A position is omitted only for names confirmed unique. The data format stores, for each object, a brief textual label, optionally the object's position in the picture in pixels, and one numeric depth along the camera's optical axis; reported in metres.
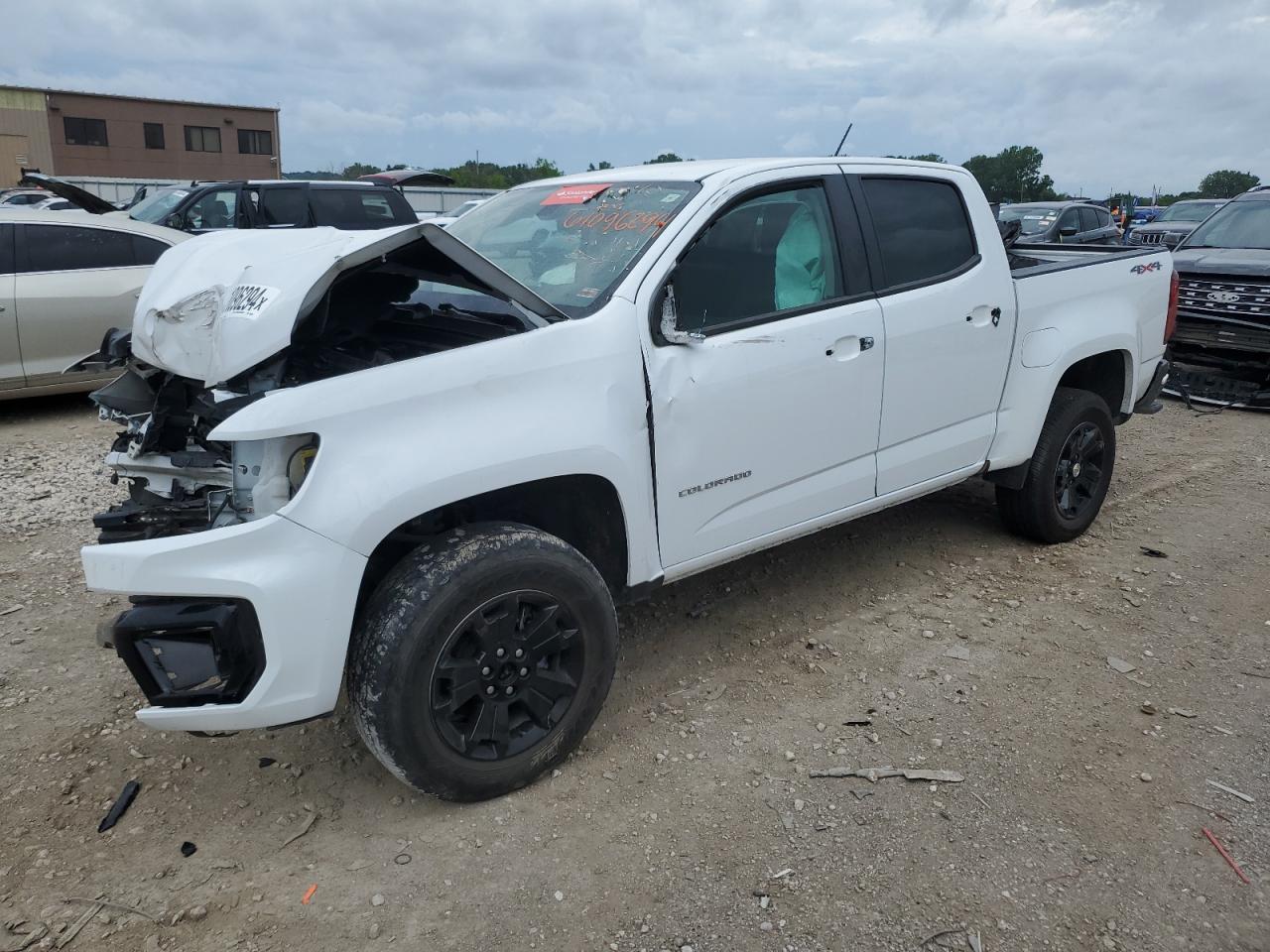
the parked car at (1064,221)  14.84
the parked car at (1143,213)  35.47
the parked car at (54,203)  21.80
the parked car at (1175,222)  17.95
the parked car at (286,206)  11.30
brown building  45.75
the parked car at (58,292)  6.78
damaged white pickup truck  2.52
